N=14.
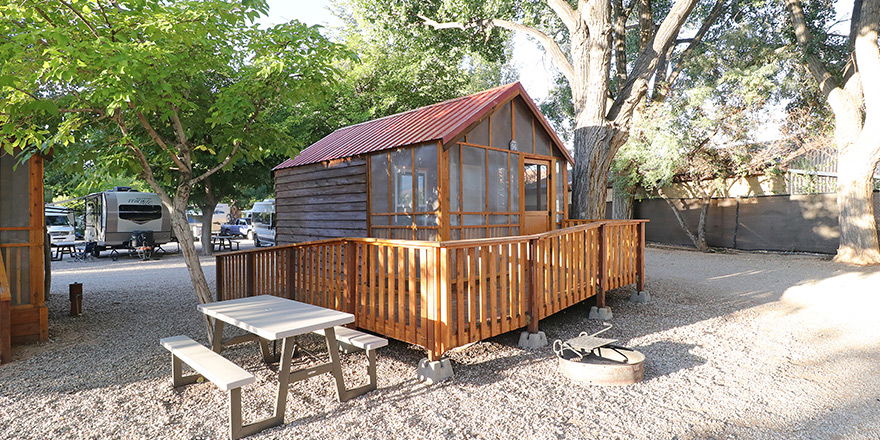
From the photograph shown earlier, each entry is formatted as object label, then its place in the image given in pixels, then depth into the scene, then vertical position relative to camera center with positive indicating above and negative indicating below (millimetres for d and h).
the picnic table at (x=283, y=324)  3162 -768
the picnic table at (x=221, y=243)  17531 -1030
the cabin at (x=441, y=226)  4289 -183
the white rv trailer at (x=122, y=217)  15555 +173
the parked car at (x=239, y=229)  23453 -503
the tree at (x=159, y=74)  3803 +1356
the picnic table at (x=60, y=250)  15047 -1064
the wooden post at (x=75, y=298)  6660 -1111
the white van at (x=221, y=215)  32994 +381
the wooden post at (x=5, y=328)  4500 -1037
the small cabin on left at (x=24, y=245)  5211 -257
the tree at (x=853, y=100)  10984 +2761
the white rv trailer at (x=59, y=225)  18042 -97
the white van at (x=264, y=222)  19578 -126
